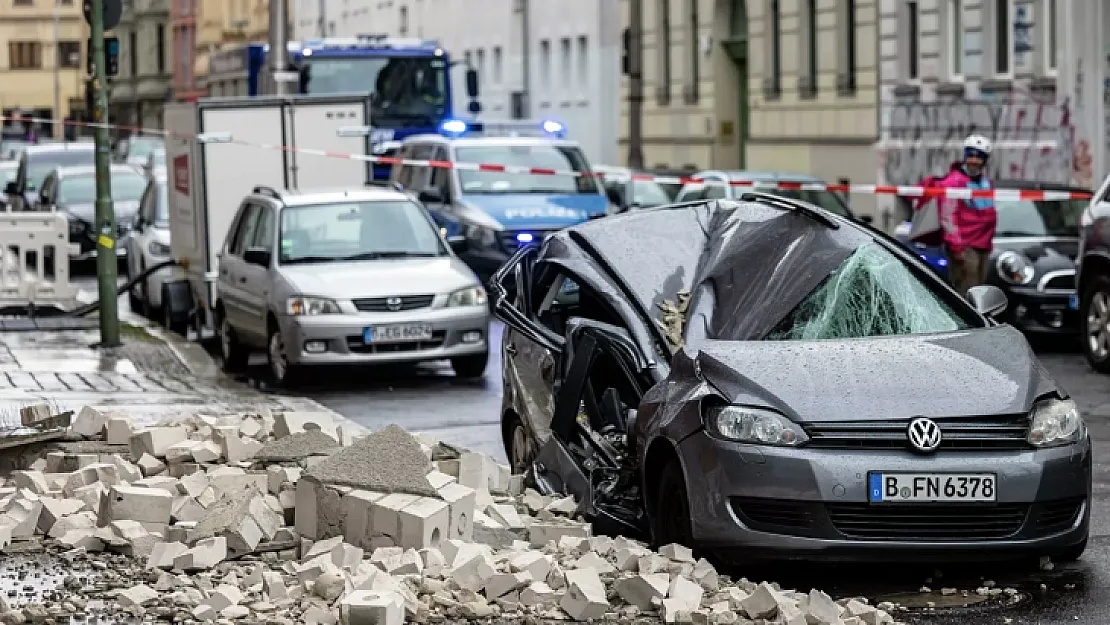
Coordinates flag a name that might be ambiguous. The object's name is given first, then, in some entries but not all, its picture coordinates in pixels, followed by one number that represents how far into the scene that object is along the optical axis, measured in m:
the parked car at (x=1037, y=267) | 18.78
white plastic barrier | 23.80
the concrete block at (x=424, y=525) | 8.41
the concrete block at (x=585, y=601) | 7.68
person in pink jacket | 18.77
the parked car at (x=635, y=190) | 30.97
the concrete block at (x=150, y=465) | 10.51
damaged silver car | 8.41
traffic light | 21.72
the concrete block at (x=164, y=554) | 8.59
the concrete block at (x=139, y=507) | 9.22
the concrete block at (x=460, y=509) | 8.63
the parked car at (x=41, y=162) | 38.84
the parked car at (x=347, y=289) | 17.42
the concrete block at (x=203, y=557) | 8.54
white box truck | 22.05
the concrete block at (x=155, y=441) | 10.84
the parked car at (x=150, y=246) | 24.98
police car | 25.75
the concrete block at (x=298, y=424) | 11.07
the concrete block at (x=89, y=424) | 11.43
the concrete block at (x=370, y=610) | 7.39
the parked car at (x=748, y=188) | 26.69
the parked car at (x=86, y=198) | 33.12
